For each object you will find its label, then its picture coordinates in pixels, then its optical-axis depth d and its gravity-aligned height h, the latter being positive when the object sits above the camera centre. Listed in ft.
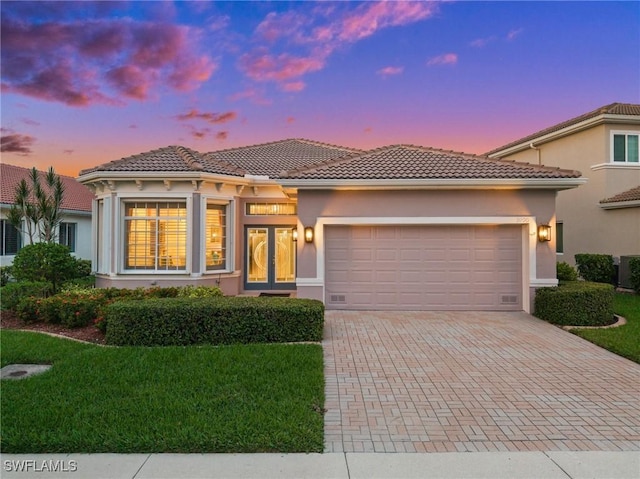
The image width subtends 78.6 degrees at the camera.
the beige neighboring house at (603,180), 48.39 +8.60
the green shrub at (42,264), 35.27 -1.70
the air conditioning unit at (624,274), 44.92 -3.16
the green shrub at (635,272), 41.78 -2.73
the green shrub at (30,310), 28.84 -4.79
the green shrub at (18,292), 31.37 -3.86
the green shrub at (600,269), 46.52 -2.66
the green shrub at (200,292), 32.27 -3.88
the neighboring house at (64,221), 53.36 +3.94
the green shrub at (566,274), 37.17 -2.62
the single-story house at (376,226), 32.86 +1.76
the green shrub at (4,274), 45.01 -3.37
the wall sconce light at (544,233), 32.39 +1.12
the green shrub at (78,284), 36.24 -3.90
